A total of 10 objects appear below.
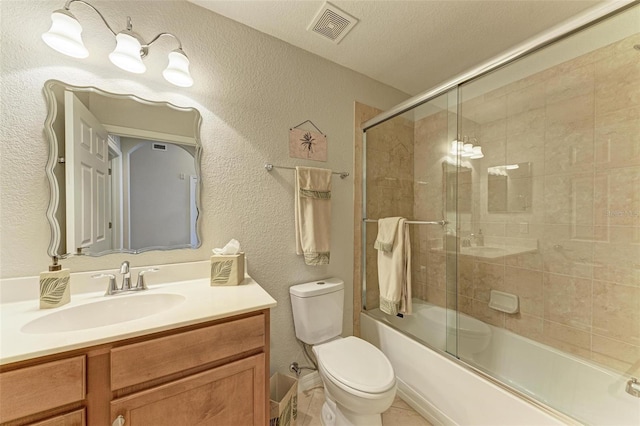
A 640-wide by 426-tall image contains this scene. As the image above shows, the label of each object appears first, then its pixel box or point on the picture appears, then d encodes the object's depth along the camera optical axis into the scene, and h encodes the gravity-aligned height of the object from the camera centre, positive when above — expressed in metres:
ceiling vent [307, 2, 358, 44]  1.32 +1.12
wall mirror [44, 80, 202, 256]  1.04 +0.19
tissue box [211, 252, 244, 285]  1.18 -0.29
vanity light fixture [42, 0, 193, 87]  0.93 +0.72
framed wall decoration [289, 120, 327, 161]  1.60 +0.48
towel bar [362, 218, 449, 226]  1.68 -0.08
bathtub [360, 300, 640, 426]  1.09 -0.91
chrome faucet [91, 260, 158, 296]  1.05 -0.32
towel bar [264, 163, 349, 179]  1.50 +0.29
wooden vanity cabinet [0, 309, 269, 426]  0.63 -0.53
